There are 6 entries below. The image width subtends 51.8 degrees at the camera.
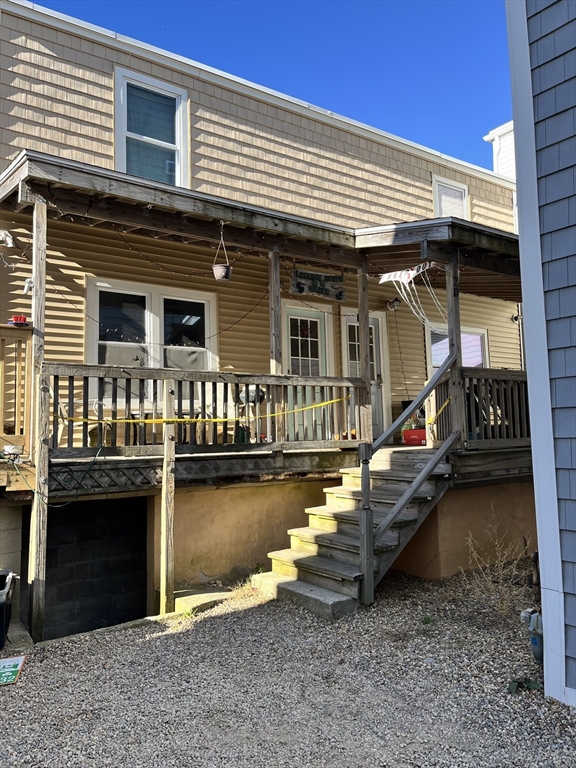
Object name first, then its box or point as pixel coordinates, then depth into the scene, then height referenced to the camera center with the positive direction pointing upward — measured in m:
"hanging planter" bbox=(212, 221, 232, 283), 7.01 +1.92
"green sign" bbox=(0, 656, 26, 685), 4.27 -1.74
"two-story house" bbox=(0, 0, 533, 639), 5.80 +1.04
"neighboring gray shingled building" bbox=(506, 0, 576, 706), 3.86 +1.00
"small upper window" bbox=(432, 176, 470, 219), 11.63 +4.61
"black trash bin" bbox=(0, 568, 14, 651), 4.80 -1.36
